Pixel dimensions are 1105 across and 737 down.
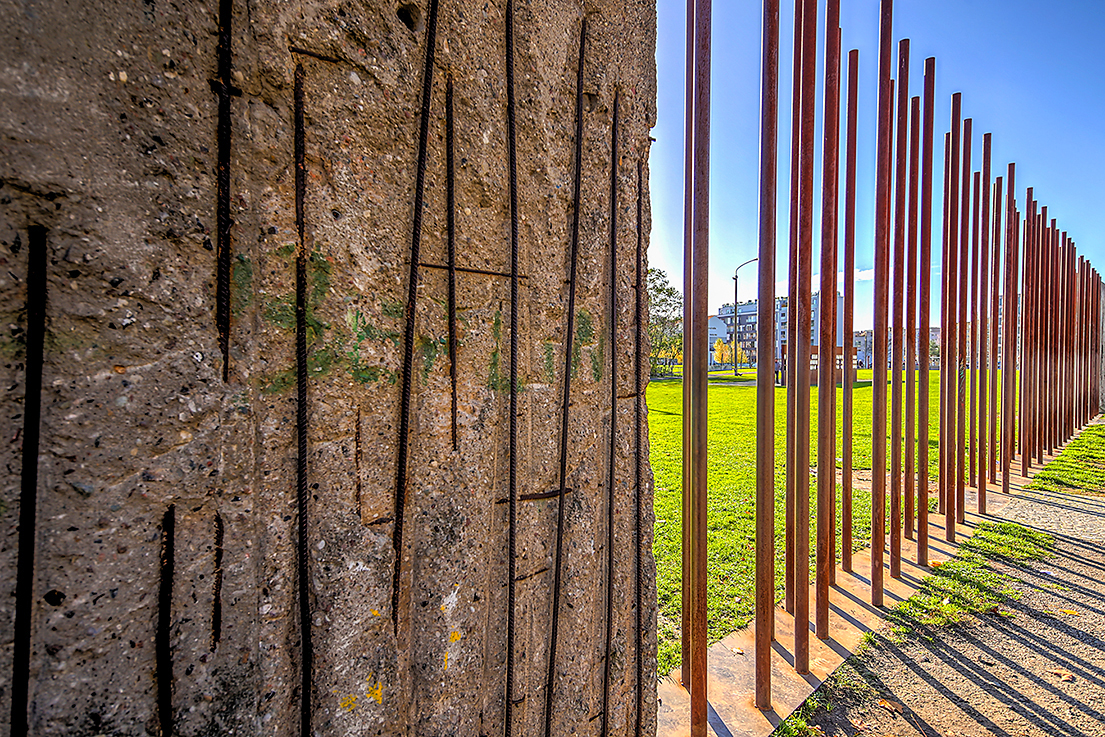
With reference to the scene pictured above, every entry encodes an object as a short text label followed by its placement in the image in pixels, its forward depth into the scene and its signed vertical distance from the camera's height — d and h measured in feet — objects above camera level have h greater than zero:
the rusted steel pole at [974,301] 15.46 +1.93
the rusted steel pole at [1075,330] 26.68 +1.96
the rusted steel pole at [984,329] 14.90 +1.18
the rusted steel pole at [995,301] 16.29 +2.03
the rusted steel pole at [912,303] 10.60 +1.29
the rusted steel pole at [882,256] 9.36 +1.96
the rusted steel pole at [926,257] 11.05 +2.31
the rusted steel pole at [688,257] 6.31 +1.31
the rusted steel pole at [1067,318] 25.67 +2.42
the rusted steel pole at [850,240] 8.82 +2.17
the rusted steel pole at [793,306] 7.57 +0.94
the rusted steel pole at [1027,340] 19.27 +1.04
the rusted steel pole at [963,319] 13.19 +1.20
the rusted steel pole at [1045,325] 21.31 +1.75
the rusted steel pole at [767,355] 6.49 +0.15
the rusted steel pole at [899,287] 9.78 +1.48
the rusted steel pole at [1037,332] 20.47 +1.38
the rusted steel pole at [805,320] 7.34 +0.71
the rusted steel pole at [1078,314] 28.76 +2.92
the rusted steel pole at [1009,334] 17.24 +1.09
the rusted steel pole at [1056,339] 23.16 +1.30
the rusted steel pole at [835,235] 8.13 +2.07
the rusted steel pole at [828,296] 8.17 +1.10
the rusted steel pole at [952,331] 12.50 +0.88
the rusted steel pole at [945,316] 12.86 +1.24
